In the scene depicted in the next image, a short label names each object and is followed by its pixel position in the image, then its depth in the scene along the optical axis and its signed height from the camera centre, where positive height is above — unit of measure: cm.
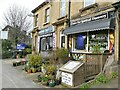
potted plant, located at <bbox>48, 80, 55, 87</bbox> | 477 -197
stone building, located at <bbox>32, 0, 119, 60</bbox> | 543 +137
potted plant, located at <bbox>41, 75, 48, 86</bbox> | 500 -190
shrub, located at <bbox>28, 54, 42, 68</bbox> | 725 -124
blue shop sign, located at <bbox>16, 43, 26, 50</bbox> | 1551 -37
